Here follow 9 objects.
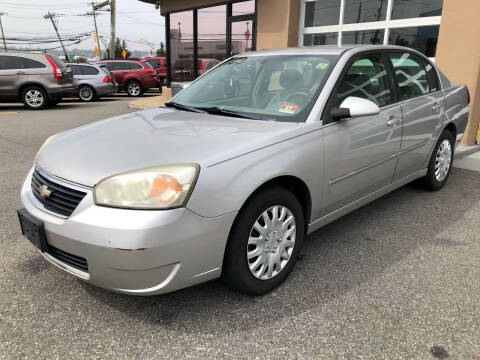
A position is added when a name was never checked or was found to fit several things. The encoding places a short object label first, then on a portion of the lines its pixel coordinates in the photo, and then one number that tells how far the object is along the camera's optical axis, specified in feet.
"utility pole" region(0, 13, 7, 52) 214.48
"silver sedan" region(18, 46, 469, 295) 6.85
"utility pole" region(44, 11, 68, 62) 226.46
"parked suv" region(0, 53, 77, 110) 39.91
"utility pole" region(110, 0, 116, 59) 103.24
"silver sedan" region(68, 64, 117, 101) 50.88
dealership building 22.00
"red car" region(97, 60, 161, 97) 58.59
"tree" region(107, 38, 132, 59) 202.59
